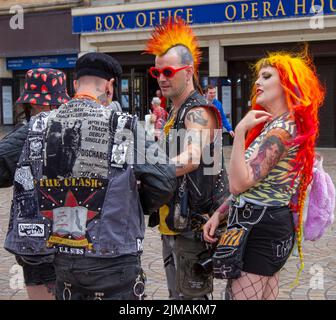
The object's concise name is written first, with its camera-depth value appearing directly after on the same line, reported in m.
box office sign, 15.76
